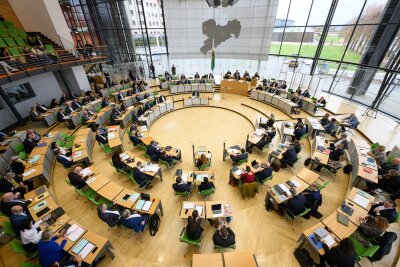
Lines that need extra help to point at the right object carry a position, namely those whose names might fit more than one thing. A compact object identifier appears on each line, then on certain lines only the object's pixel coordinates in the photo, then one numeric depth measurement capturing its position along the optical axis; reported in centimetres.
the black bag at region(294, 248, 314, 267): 462
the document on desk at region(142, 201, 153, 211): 566
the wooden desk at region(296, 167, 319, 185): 657
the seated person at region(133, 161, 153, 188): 685
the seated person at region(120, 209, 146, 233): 512
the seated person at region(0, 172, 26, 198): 629
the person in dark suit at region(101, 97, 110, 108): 1331
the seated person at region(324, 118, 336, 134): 982
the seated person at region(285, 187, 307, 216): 546
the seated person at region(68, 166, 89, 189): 640
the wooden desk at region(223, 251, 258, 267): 418
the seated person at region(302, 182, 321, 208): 573
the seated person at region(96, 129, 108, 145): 905
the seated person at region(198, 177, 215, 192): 635
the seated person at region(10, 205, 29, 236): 490
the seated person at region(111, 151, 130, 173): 750
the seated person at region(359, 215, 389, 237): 450
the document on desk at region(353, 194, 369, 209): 553
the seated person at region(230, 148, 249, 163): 804
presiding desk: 1623
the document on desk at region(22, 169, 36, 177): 696
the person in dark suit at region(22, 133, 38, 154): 852
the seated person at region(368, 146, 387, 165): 731
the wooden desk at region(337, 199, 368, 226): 511
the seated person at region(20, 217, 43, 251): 460
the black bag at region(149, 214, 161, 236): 567
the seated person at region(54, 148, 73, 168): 767
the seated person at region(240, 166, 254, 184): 654
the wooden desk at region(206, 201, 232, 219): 545
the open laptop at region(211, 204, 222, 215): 555
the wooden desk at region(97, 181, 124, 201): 604
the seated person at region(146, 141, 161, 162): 838
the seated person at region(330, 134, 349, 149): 810
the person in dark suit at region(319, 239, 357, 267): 396
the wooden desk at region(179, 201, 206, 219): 547
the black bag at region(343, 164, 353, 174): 768
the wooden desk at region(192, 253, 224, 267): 421
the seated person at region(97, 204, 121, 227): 524
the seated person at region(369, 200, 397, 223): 503
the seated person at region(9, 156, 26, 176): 729
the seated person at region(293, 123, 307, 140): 932
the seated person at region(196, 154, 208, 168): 778
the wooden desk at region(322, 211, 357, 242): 478
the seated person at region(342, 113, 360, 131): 990
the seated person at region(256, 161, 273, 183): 683
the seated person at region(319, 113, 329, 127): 1027
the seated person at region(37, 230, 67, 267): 428
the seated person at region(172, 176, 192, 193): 634
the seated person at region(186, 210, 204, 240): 483
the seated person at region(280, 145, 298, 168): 779
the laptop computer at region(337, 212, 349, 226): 502
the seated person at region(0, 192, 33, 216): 551
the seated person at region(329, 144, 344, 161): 770
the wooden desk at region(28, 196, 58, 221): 541
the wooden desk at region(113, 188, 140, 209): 576
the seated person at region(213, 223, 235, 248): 476
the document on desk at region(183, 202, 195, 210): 574
